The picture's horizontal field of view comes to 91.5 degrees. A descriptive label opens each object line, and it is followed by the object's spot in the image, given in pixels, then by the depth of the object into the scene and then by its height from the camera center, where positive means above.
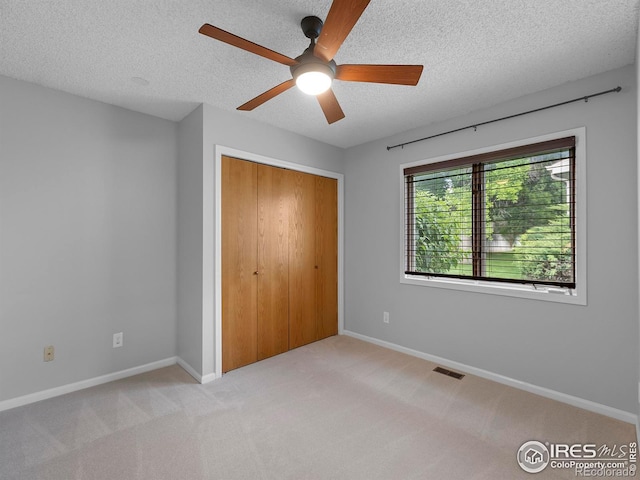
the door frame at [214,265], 2.71 -0.22
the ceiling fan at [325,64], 1.37 +0.92
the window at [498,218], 2.43 +0.20
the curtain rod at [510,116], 2.21 +1.04
